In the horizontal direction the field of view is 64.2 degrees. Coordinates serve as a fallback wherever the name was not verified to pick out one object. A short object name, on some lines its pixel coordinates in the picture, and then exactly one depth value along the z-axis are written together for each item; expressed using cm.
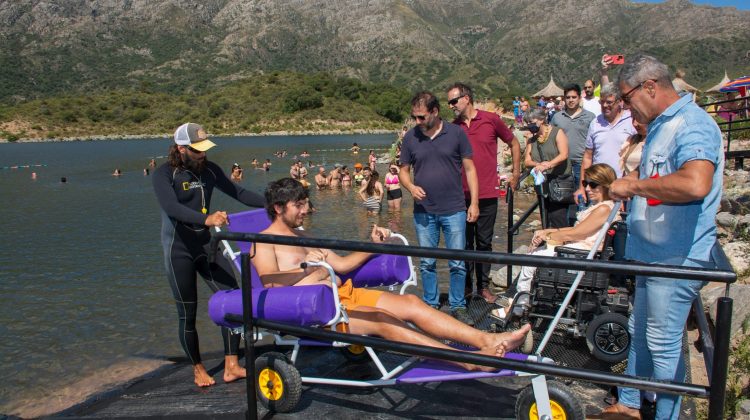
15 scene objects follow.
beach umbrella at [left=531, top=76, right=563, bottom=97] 4362
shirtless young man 375
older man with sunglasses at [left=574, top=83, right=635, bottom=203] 594
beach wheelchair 321
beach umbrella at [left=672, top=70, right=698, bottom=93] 1412
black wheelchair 440
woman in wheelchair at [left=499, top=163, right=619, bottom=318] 523
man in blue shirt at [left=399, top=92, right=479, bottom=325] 543
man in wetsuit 437
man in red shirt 609
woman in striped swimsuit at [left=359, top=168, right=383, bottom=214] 1587
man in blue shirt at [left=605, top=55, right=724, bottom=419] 276
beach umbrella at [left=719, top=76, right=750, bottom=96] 2391
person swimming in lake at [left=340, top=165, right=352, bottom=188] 2317
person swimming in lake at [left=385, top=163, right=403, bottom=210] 1631
